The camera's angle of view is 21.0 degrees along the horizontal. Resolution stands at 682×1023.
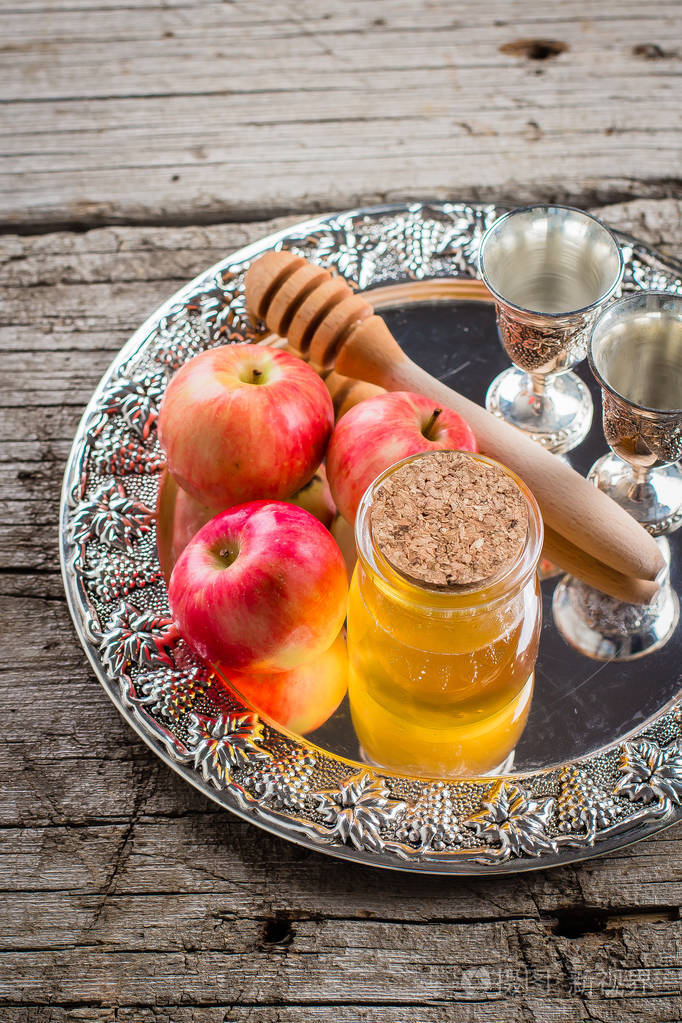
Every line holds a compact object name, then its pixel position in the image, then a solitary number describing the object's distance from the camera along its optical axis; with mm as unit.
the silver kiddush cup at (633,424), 605
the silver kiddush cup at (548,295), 619
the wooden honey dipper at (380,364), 617
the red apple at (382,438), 603
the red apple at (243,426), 608
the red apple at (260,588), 581
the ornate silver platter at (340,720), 565
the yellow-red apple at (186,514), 638
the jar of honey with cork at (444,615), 559
